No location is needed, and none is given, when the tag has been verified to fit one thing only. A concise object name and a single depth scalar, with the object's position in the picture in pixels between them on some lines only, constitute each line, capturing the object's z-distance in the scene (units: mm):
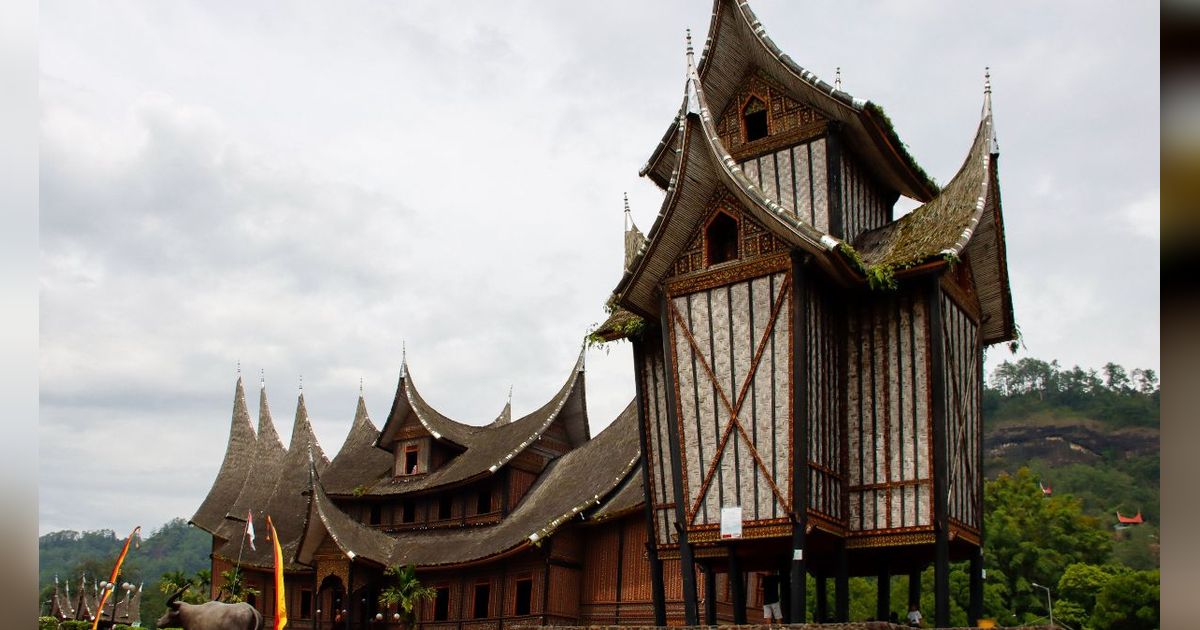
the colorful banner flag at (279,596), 19281
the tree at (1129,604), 36281
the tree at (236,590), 32188
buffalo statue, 16016
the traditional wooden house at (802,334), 15438
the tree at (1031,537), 44062
